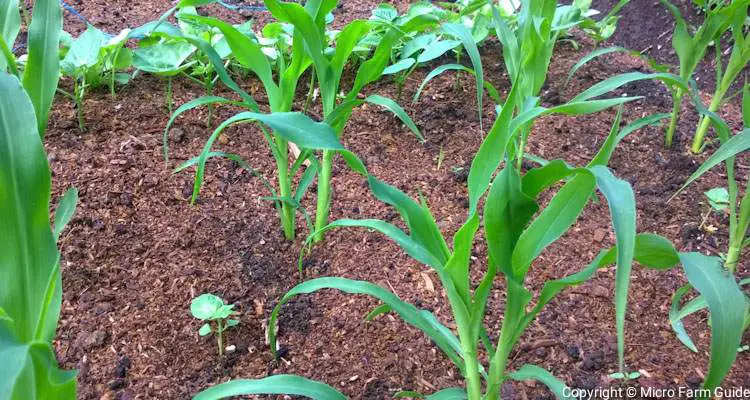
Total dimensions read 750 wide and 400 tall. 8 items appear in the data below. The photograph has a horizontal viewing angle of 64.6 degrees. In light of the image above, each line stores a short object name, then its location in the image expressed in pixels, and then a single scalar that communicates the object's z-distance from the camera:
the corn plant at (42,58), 0.81
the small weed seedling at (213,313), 1.07
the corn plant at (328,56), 1.06
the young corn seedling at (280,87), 1.15
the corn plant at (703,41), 1.47
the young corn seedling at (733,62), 1.45
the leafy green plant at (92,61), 1.54
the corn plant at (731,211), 0.92
